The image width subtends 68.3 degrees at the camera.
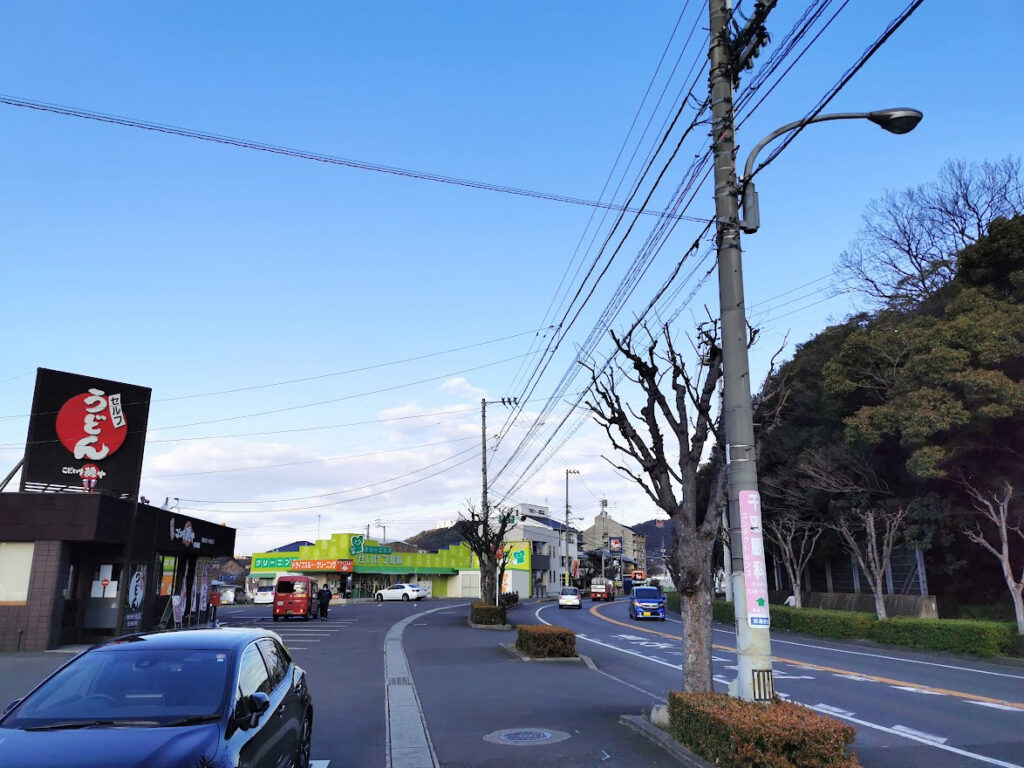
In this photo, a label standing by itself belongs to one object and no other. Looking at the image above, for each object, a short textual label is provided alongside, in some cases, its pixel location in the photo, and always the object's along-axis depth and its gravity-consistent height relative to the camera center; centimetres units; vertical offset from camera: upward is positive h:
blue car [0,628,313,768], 435 -101
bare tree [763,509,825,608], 3541 +142
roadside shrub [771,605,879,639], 2781 -230
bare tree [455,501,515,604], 3712 +61
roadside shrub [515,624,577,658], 1825 -196
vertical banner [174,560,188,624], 2844 -138
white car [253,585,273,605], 5959 -313
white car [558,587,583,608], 5388 -272
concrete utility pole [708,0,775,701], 731 +190
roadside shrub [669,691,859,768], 621 -145
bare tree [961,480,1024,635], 2222 +135
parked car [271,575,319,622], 3778 -200
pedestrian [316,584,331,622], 3847 -213
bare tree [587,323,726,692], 983 +122
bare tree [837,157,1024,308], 3306 +1413
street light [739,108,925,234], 765 +439
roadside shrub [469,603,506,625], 3178 -228
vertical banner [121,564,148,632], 2308 -142
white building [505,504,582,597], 8725 +98
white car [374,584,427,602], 6344 -283
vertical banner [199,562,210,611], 3012 -151
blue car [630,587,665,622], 4138 -229
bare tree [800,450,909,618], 2866 +226
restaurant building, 2042 +66
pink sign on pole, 725 -6
